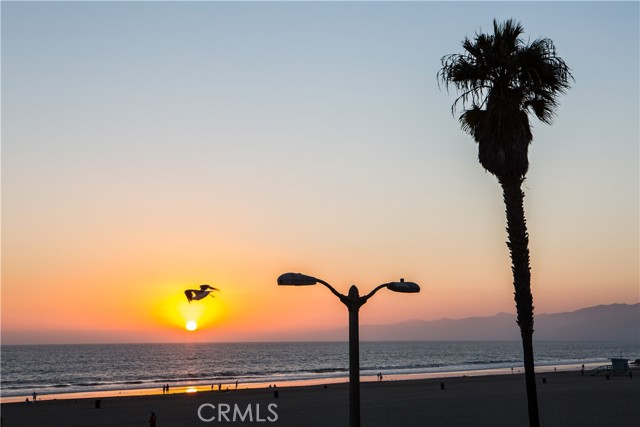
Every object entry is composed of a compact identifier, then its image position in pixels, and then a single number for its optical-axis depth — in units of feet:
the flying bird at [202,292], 81.05
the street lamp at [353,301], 36.65
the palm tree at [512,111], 71.00
